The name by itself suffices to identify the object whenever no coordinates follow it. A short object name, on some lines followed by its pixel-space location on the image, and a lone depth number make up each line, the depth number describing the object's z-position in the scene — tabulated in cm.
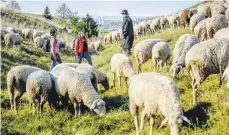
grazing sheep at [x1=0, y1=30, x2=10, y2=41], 2917
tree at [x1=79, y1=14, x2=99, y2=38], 7006
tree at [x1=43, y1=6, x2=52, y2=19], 8455
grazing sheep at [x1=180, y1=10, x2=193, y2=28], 3111
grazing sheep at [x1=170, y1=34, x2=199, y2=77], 1186
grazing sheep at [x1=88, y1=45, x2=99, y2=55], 3251
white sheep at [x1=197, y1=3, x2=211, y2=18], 2712
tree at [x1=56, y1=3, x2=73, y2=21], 14262
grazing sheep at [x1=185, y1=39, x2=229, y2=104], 927
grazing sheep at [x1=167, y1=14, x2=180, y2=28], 3422
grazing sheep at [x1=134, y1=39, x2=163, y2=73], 1455
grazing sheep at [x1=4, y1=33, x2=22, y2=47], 2694
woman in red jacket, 1580
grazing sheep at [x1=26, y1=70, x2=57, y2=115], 1096
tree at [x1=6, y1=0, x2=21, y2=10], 13875
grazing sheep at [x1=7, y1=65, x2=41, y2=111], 1197
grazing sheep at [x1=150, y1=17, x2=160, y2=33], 3599
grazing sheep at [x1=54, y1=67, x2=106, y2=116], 1038
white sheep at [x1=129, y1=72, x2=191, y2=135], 696
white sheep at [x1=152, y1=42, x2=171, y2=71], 1388
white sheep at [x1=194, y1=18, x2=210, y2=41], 1669
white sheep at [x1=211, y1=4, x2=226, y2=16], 2313
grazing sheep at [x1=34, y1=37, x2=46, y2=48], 3206
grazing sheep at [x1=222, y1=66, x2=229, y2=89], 836
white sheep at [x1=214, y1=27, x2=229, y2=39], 1215
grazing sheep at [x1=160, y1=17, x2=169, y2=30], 3578
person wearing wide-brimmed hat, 1409
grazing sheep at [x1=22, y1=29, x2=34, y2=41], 3956
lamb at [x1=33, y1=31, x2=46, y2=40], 3805
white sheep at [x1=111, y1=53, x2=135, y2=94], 1291
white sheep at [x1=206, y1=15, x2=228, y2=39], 1585
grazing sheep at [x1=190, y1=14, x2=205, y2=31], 2194
